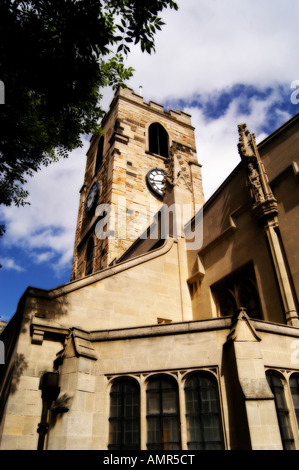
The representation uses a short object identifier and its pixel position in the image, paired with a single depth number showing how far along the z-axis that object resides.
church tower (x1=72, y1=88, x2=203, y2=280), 21.28
